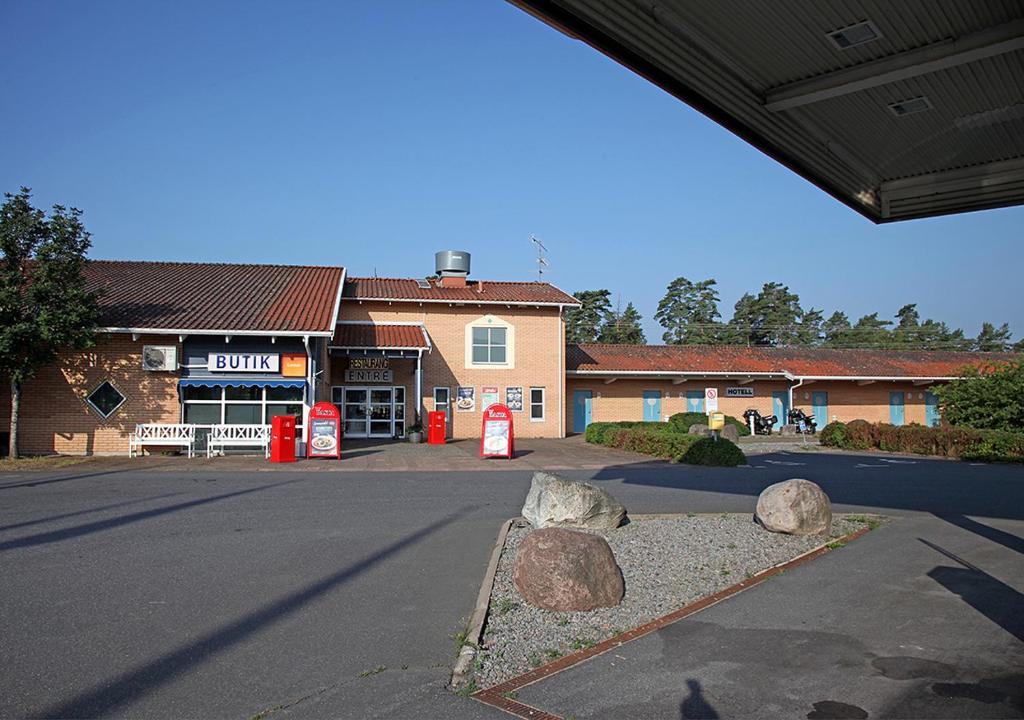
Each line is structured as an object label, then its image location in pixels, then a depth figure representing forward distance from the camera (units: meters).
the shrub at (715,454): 20.66
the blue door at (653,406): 36.47
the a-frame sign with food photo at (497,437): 22.89
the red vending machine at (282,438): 20.72
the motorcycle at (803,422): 36.19
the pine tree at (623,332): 71.42
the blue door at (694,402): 37.12
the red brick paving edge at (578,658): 4.81
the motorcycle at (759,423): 36.56
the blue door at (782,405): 38.47
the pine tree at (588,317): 71.31
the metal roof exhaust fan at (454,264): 33.62
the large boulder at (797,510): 9.84
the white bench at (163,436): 21.77
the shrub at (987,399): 27.23
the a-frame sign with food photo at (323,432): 21.48
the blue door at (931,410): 40.72
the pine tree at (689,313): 76.00
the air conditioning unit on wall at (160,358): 22.38
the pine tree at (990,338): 92.08
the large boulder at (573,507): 10.27
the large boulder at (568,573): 6.81
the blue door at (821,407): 39.22
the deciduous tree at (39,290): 19.58
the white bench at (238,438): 22.06
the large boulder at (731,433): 30.97
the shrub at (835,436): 29.03
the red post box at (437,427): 26.81
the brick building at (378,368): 22.39
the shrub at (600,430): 28.69
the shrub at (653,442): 22.02
